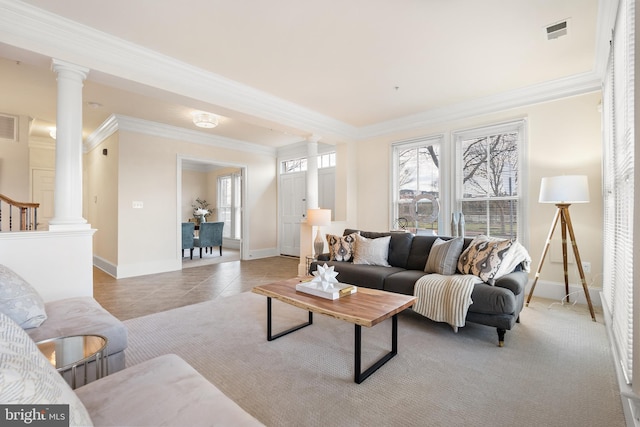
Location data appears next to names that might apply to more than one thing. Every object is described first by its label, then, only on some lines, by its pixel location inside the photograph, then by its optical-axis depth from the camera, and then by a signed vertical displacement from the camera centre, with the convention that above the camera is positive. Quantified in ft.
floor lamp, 10.28 +0.51
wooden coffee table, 6.35 -2.22
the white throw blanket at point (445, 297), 8.39 -2.50
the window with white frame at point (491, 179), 13.75 +1.54
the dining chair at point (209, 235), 23.17 -1.89
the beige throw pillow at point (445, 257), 9.95 -1.56
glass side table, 4.52 -2.21
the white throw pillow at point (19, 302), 5.55 -1.73
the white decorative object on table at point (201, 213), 29.27 -0.15
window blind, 5.60 +0.71
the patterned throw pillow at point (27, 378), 1.95 -1.18
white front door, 23.57 +0.25
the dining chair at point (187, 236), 21.68 -1.77
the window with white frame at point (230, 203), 28.86 +0.81
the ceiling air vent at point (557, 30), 8.87 +5.47
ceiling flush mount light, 15.81 +4.91
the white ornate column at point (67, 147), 9.03 +1.98
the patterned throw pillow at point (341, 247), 12.73 -1.54
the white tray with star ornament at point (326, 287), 7.71 -2.04
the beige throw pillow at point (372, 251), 12.01 -1.64
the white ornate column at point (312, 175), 17.39 +2.14
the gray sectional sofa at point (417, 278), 8.04 -2.21
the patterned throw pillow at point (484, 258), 8.91 -1.44
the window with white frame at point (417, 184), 16.22 +1.56
